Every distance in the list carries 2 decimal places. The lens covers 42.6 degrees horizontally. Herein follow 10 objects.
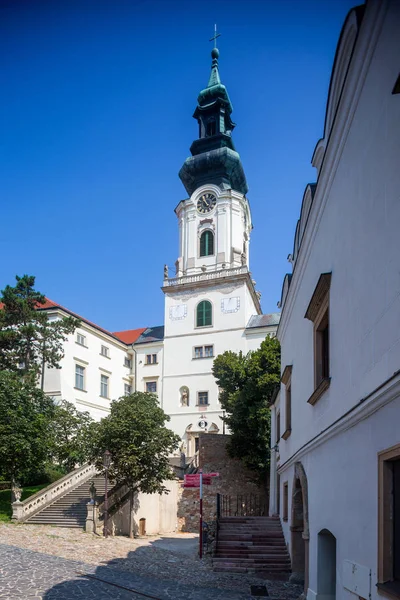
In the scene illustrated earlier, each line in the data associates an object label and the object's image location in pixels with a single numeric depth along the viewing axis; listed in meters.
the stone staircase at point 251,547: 15.02
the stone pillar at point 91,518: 20.69
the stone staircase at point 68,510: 21.91
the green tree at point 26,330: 31.89
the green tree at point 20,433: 22.97
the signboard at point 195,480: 19.89
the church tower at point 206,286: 42.28
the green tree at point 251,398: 29.36
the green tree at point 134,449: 22.31
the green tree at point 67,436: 29.14
